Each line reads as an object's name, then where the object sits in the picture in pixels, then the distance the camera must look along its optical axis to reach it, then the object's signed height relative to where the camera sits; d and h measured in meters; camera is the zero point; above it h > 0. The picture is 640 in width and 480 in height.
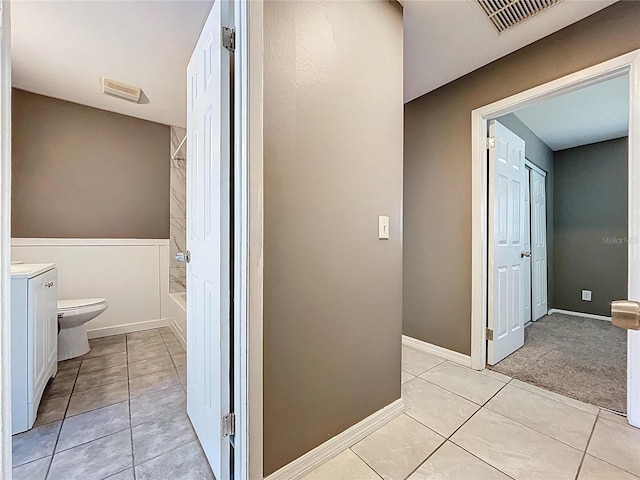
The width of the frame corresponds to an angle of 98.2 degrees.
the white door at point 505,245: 2.15 -0.06
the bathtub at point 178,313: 2.60 -0.77
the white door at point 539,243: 3.54 -0.07
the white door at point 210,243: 1.10 -0.02
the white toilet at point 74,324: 2.21 -0.70
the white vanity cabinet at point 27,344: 1.41 -0.56
